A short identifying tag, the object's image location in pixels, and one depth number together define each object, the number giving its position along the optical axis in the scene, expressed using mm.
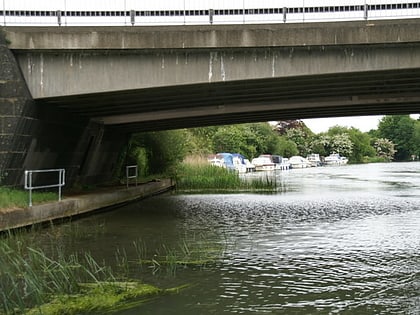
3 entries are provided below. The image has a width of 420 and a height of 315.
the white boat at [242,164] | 58338
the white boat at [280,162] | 71938
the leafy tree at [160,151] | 33188
